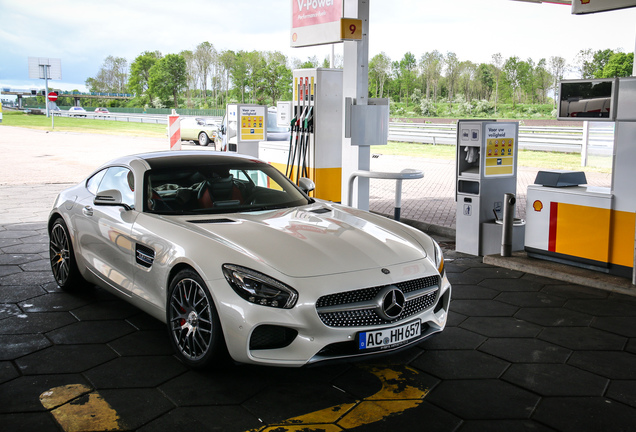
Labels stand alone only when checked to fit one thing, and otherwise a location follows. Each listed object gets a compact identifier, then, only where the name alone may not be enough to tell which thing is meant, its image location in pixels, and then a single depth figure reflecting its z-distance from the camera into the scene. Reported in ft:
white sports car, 10.86
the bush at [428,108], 172.55
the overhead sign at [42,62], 284.61
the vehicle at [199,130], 90.27
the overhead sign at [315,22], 27.30
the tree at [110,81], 338.56
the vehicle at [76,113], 216.13
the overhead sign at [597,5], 20.85
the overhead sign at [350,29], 25.43
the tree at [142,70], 274.16
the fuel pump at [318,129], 31.81
